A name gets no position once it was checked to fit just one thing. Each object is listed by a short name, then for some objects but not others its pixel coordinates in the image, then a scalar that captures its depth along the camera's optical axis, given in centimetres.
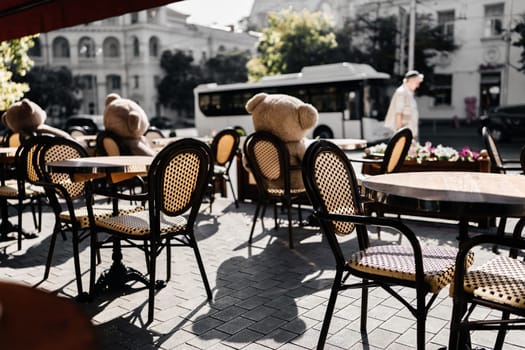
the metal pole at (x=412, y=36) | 1944
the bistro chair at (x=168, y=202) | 331
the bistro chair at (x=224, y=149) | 713
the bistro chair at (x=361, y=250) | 238
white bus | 1856
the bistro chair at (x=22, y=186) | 455
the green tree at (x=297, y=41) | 2742
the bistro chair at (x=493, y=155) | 498
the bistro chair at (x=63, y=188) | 377
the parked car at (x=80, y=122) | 2448
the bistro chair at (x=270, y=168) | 516
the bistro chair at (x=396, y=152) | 495
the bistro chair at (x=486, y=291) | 209
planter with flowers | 576
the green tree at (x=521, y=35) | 2358
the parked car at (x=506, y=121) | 1784
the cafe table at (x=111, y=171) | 365
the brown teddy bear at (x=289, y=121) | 547
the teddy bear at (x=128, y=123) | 602
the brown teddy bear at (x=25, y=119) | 702
